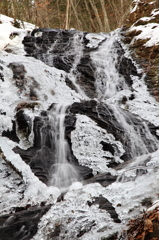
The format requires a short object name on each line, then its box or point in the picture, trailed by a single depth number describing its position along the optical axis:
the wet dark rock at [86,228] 4.37
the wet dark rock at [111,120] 8.26
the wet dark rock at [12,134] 8.28
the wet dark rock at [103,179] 6.38
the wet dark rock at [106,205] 4.60
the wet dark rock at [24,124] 8.33
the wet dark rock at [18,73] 11.15
